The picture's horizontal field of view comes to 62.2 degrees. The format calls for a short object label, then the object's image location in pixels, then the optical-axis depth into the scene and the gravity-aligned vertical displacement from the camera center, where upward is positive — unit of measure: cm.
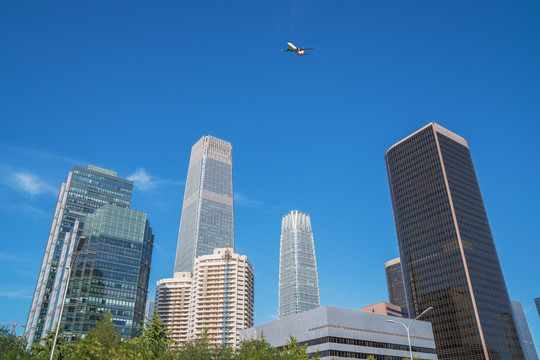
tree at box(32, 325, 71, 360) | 6530 +1162
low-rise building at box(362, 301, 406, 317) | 19035 +4700
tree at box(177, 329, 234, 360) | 8131 +1334
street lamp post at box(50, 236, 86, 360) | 3422 +1300
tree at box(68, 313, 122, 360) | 4956 +1076
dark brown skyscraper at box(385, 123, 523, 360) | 17538 +5048
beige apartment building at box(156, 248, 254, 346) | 19874 +3558
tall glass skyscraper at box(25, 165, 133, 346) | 16618 +4907
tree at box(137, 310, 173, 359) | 6122 +1177
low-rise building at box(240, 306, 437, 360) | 11388 +2307
